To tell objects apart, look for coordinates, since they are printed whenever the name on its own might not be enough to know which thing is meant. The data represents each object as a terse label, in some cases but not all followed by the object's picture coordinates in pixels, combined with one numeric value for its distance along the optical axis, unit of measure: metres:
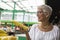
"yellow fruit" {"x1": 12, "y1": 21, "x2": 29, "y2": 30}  0.82
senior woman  0.75
